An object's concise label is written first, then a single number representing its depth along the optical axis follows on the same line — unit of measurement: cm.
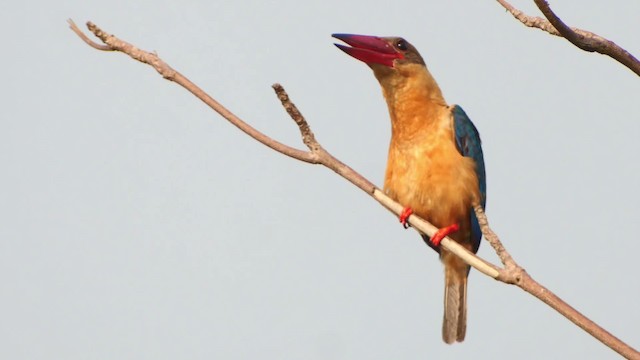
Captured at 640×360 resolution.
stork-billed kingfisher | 1365
